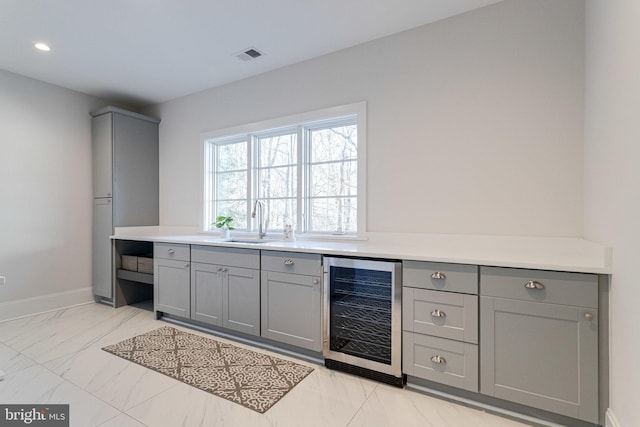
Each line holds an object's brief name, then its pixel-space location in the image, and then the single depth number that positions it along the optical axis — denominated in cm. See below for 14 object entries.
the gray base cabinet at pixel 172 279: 309
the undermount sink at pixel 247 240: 329
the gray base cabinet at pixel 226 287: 264
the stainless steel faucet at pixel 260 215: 334
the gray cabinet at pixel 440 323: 180
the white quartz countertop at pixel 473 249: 162
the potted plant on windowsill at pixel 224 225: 352
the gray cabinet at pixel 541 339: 153
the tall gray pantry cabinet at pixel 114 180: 379
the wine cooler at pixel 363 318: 203
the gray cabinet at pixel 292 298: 233
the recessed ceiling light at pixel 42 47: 282
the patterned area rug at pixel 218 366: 196
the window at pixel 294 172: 298
